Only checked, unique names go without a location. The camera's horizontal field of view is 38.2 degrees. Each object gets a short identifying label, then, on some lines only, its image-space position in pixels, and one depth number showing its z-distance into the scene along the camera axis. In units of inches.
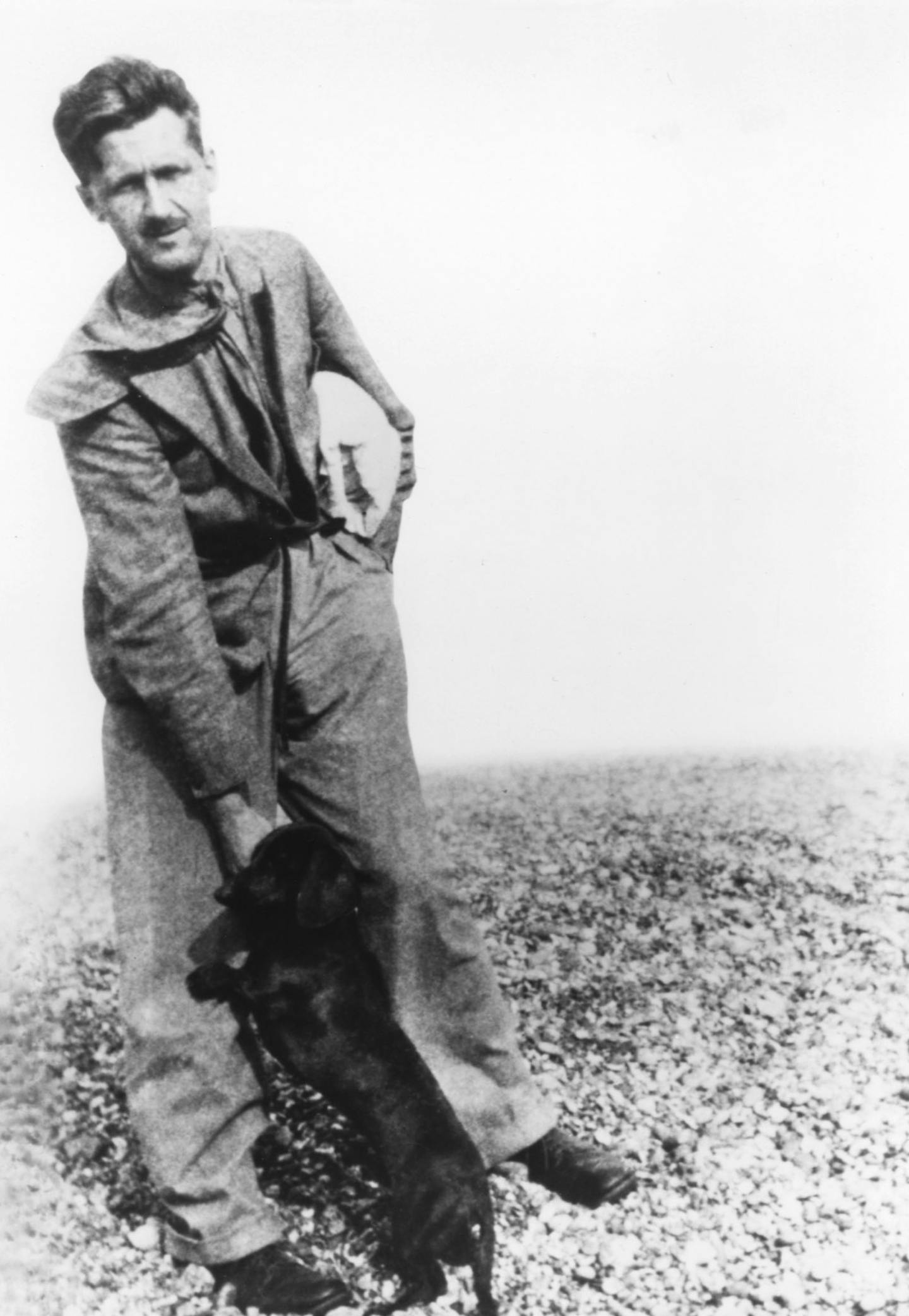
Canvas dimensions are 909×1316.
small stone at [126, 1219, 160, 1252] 121.6
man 105.8
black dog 105.0
